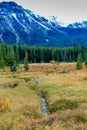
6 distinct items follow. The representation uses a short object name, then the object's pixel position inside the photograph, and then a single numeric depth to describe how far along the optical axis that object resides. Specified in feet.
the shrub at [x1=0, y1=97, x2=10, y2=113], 77.67
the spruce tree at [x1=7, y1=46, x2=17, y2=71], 377.56
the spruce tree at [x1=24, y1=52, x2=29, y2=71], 393.99
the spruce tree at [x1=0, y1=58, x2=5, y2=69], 368.40
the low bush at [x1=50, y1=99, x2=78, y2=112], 99.47
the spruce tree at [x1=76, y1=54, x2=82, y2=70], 376.27
